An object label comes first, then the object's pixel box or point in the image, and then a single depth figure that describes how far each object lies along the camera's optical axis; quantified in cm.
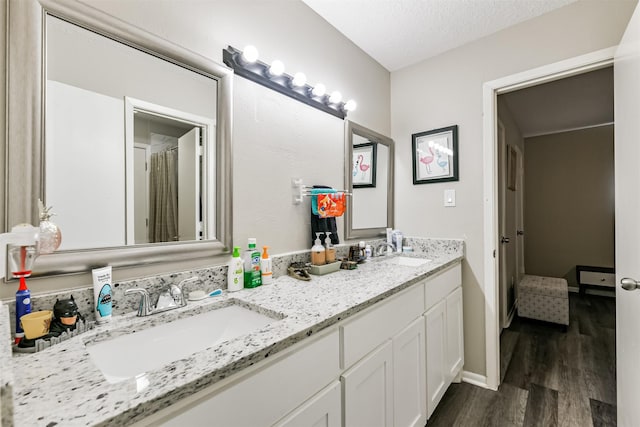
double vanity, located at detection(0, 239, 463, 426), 52
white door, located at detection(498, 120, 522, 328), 265
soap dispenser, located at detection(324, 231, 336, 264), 155
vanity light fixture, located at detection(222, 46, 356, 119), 127
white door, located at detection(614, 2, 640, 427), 114
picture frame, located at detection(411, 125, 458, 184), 207
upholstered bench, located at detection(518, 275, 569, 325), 276
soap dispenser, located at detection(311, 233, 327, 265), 150
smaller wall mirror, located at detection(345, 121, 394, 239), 194
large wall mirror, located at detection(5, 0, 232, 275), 79
